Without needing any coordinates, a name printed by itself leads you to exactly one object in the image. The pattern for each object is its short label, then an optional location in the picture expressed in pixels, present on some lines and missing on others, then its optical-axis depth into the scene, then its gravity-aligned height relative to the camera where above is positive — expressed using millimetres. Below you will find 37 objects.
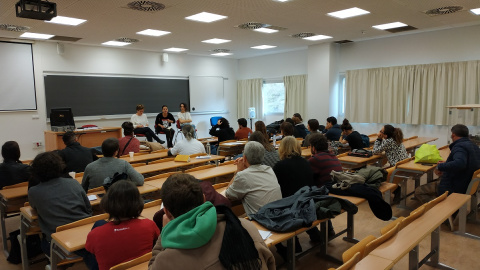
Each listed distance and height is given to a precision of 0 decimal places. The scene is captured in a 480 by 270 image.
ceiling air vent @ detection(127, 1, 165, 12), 5238 +1601
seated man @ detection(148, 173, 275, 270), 1350 -565
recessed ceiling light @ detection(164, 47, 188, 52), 10266 +1720
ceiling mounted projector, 4297 +1291
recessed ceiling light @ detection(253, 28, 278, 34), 7534 +1681
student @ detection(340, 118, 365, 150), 5836 -650
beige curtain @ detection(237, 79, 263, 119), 12531 +285
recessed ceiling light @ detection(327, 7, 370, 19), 6063 +1671
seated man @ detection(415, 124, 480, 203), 3979 -748
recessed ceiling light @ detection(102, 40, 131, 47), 8883 +1700
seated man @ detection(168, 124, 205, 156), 5488 -664
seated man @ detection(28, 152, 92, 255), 2736 -738
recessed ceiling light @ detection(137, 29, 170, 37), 7556 +1678
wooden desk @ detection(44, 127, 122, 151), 7898 -733
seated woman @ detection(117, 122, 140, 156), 5628 -625
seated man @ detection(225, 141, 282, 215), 2809 -686
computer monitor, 8016 -291
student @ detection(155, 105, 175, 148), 9555 -531
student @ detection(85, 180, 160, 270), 1949 -737
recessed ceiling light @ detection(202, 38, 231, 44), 8734 +1700
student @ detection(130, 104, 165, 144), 9117 -519
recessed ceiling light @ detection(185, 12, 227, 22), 6140 +1646
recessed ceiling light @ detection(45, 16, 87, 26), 6219 +1642
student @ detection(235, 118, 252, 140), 7586 -623
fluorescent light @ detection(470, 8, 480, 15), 6145 +1676
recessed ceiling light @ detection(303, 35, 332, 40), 8642 +1724
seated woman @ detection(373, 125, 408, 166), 5172 -667
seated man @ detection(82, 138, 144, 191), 3555 -663
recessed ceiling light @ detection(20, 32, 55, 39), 7608 +1667
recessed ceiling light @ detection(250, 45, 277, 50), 10130 +1746
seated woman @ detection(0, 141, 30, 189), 3855 -720
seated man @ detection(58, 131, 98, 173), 4379 -623
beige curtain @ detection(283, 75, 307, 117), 11125 +322
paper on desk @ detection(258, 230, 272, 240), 2324 -910
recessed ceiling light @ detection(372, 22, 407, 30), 7391 +1722
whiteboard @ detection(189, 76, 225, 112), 11797 +396
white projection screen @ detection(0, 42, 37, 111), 7945 +728
